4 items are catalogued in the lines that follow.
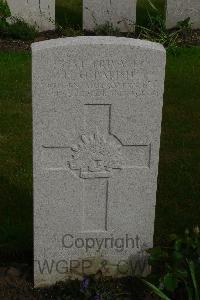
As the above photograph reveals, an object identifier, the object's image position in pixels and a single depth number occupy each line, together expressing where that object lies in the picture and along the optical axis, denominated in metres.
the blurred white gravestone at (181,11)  8.86
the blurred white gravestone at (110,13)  8.70
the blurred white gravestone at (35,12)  8.66
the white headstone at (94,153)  3.41
